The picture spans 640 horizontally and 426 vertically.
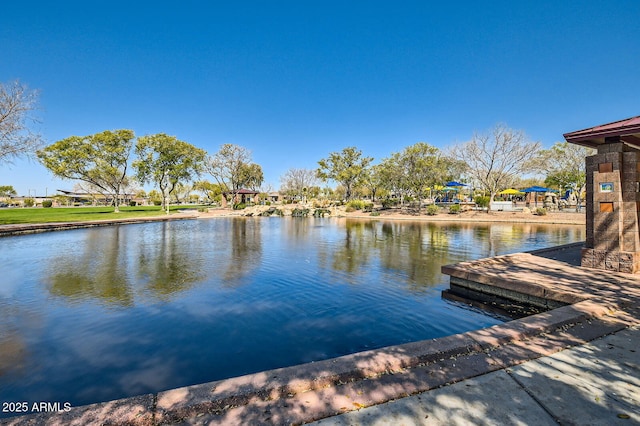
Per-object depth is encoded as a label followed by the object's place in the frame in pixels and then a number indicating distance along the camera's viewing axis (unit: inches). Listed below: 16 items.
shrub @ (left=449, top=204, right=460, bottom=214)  1318.9
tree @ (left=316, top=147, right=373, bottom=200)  1841.3
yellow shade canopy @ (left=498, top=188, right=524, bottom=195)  1530.6
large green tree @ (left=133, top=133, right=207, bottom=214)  1574.8
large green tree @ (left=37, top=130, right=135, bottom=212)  1407.5
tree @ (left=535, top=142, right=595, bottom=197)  1401.2
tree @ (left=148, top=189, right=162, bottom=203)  3412.9
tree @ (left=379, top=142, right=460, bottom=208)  1347.2
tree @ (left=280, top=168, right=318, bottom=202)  2746.1
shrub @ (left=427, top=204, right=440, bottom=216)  1346.0
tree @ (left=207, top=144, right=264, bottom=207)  1841.8
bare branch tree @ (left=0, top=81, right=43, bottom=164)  705.0
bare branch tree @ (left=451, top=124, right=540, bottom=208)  1210.0
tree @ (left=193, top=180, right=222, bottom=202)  2847.9
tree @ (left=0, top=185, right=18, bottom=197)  3030.0
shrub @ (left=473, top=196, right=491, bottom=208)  1362.0
